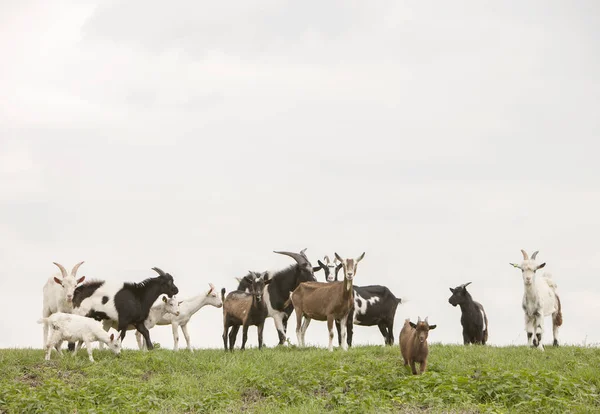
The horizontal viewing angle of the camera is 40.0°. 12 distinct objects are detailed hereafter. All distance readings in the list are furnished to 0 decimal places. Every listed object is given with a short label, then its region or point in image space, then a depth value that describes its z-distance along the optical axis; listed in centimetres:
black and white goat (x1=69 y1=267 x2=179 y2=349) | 2089
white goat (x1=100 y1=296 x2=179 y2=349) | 2136
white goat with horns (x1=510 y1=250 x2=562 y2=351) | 2150
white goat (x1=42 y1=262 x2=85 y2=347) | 2055
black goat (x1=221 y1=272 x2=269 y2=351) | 2139
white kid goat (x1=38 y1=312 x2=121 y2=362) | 1858
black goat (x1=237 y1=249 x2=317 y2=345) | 2305
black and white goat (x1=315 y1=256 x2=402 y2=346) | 2339
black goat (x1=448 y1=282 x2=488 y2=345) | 2306
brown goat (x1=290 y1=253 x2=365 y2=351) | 2022
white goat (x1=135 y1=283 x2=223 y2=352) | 2142
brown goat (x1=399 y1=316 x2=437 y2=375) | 1650
